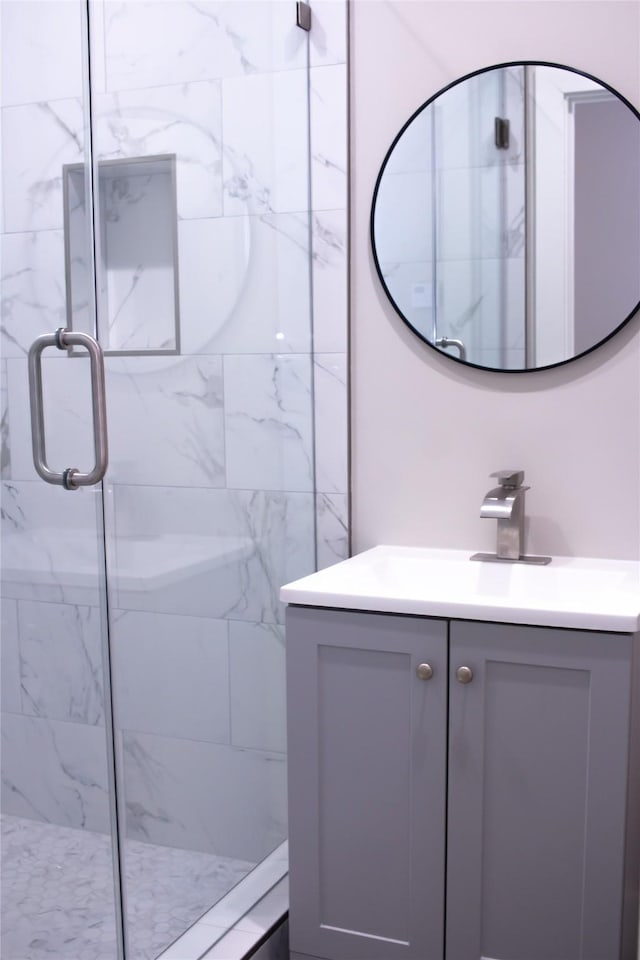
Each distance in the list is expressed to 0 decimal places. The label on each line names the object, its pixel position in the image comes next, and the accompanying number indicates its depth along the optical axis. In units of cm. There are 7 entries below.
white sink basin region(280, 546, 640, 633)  160
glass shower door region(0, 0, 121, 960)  135
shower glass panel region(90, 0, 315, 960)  157
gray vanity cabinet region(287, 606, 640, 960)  160
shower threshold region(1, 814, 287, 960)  139
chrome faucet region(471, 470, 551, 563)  192
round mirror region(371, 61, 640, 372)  196
